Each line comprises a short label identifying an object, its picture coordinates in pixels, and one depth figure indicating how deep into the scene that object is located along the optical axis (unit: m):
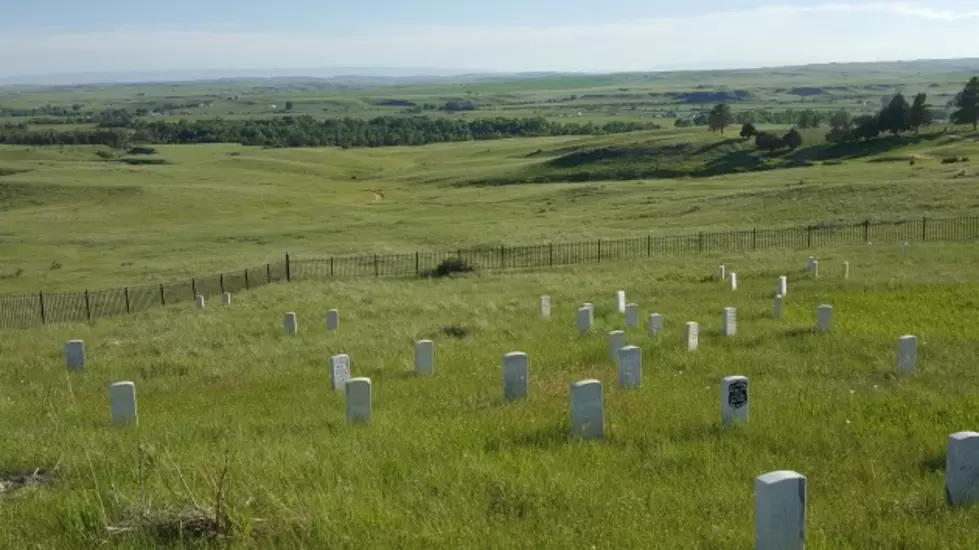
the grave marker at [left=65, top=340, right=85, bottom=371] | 16.27
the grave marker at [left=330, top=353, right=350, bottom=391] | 12.88
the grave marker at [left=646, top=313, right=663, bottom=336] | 16.91
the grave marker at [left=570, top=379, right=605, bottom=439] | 8.73
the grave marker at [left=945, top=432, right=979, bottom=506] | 6.50
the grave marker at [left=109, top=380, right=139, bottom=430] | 11.09
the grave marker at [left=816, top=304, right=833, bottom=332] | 16.03
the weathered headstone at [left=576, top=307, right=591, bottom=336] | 17.94
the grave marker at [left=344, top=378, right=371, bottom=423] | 10.04
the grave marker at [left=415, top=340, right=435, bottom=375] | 13.95
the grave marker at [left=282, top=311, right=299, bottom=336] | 20.58
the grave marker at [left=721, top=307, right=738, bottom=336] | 16.39
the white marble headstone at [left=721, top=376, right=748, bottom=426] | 9.02
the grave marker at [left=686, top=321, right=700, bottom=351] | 14.96
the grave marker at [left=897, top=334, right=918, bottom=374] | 12.32
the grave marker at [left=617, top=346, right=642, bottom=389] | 11.62
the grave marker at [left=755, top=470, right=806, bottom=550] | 5.40
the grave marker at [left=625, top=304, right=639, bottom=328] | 18.23
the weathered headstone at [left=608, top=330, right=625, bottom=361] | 14.09
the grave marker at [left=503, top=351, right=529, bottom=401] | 11.17
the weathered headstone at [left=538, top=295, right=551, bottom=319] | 20.94
